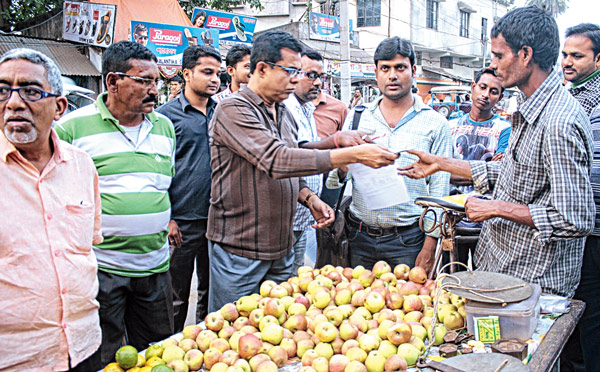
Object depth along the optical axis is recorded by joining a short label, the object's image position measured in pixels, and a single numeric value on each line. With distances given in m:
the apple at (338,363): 1.76
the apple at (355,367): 1.71
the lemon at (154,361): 1.79
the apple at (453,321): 2.05
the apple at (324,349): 1.87
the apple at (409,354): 1.78
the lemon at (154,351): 1.88
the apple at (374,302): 2.20
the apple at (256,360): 1.78
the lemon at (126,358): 1.75
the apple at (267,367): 1.72
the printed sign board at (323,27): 18.47
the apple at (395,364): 1.71
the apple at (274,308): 2.11
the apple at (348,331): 1.96
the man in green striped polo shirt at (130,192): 2.52
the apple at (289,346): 1.92
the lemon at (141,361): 1.81
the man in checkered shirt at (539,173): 2.04
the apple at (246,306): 2.20
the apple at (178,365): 1.76
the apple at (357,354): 1.80
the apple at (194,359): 1.83
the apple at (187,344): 1.94
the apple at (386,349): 1.82
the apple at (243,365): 1.75
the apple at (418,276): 2.52
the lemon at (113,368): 1.74
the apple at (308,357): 1.83
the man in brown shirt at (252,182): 2.43
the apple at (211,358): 1.84
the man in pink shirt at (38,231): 1.79
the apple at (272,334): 1.94
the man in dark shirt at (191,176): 3.57
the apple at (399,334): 1.85
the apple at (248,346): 1.84
